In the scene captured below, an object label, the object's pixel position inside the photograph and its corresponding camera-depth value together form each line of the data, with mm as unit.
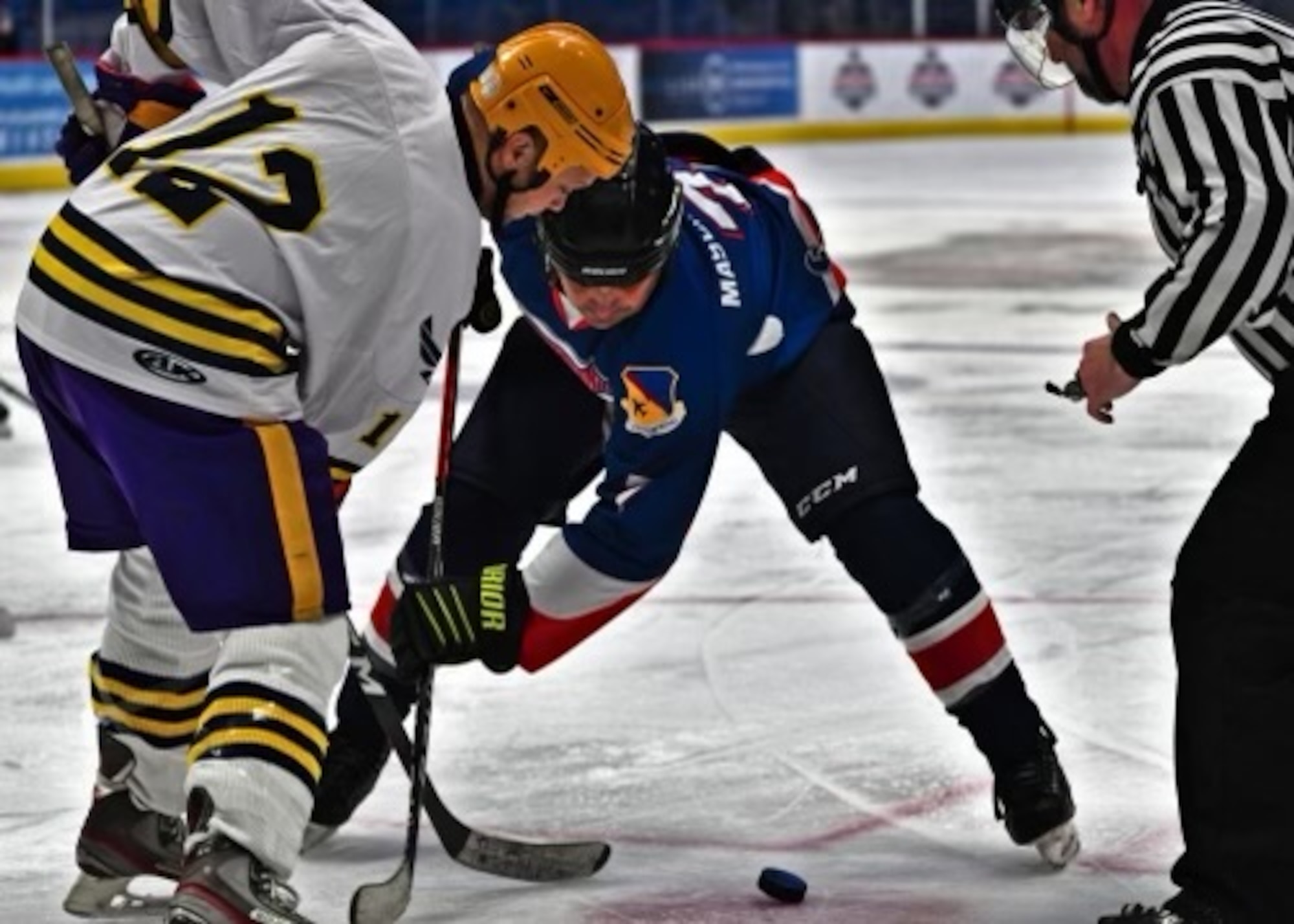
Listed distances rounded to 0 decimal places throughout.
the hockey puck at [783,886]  6789
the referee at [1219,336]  5613
